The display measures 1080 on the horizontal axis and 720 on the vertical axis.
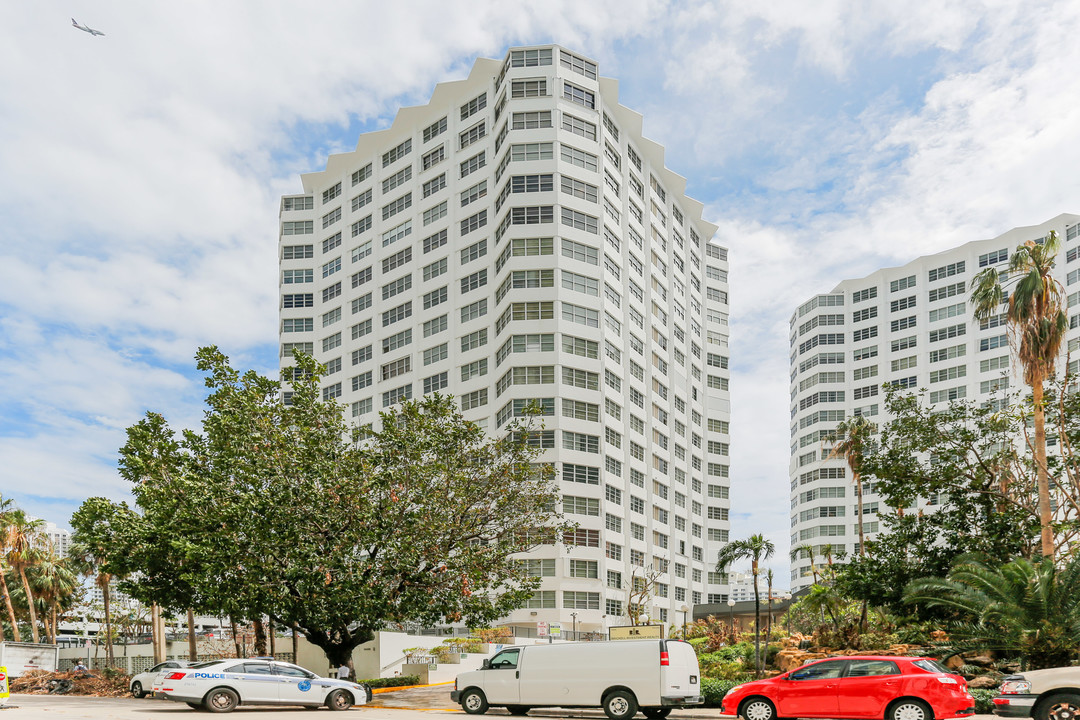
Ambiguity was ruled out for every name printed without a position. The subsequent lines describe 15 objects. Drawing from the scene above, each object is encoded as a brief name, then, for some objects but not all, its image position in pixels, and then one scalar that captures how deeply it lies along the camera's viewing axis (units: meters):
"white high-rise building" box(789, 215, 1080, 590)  111.69
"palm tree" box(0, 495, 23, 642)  56.94
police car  25.70
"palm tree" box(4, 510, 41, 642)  57.47
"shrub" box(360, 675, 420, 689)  40.97
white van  23.66
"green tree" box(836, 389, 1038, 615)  35.31
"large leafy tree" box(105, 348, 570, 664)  32.19
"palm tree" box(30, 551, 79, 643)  61.22
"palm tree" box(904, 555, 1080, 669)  25.53
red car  20.03
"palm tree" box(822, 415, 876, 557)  40.31
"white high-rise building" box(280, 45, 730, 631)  71.06
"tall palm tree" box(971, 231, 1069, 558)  32.25
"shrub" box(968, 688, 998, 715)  23.62
